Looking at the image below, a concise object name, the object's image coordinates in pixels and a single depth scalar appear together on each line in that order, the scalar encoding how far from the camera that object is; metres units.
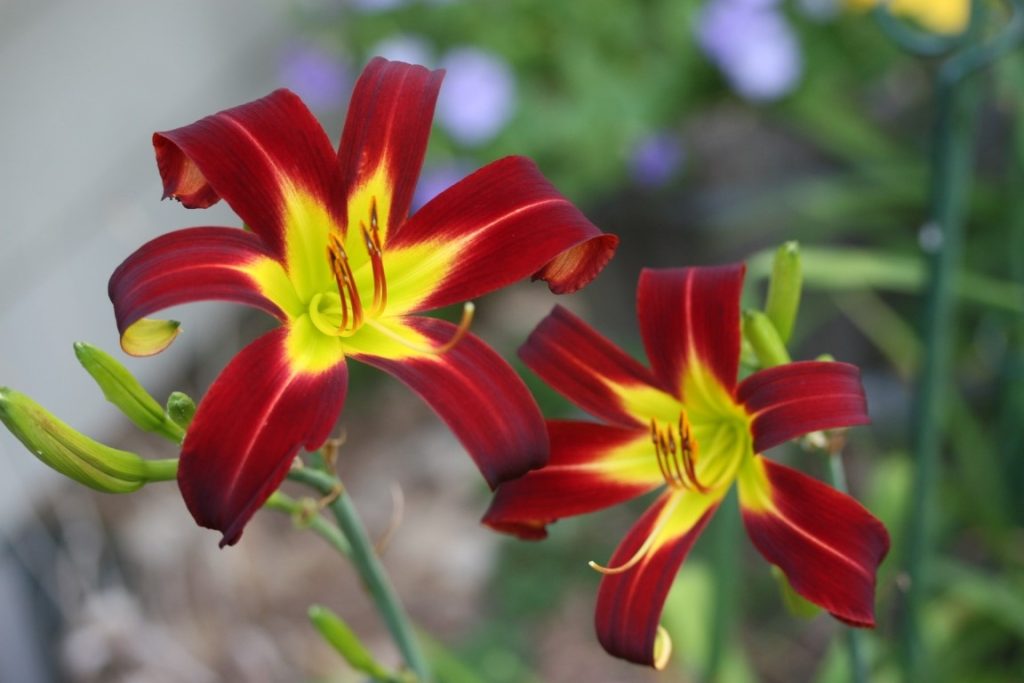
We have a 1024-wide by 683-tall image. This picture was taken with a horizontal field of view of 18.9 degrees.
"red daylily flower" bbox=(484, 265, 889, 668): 0.83
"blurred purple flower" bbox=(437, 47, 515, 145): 2.14
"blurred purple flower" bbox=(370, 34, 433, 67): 2.19
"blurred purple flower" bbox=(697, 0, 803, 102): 2.17
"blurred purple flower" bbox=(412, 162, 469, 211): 2.11
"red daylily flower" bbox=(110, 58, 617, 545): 0.80
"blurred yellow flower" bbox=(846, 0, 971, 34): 2.20
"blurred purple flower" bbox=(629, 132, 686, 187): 2.32
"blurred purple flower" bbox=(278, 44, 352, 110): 2.34
